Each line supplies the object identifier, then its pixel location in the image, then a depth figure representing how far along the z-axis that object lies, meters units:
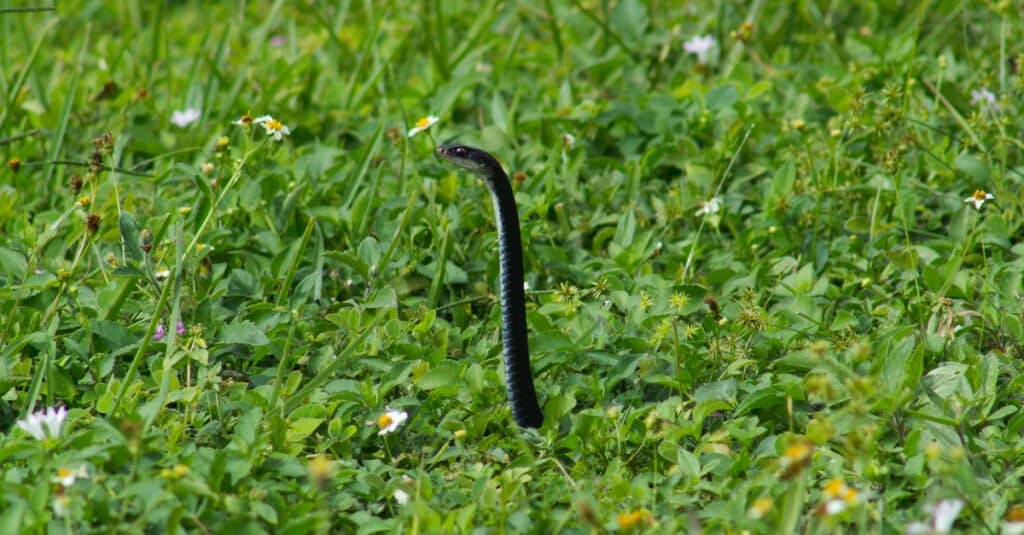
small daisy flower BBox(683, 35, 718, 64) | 10.13
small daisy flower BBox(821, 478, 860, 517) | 4.53
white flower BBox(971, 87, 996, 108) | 8.45
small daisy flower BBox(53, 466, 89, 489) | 4.99
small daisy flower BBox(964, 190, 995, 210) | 7.11
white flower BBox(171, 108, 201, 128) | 9.18
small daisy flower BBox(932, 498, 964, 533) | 4.57
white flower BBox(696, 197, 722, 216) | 7.75
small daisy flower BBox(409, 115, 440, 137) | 7.71
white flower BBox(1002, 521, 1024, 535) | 4.37
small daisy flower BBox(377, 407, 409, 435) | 5.94
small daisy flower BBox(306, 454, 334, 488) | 4.60
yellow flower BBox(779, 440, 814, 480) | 4.60
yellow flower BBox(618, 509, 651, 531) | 4.83
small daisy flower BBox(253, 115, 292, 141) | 7.15
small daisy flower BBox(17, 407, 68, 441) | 5.38
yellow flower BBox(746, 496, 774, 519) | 4.71
